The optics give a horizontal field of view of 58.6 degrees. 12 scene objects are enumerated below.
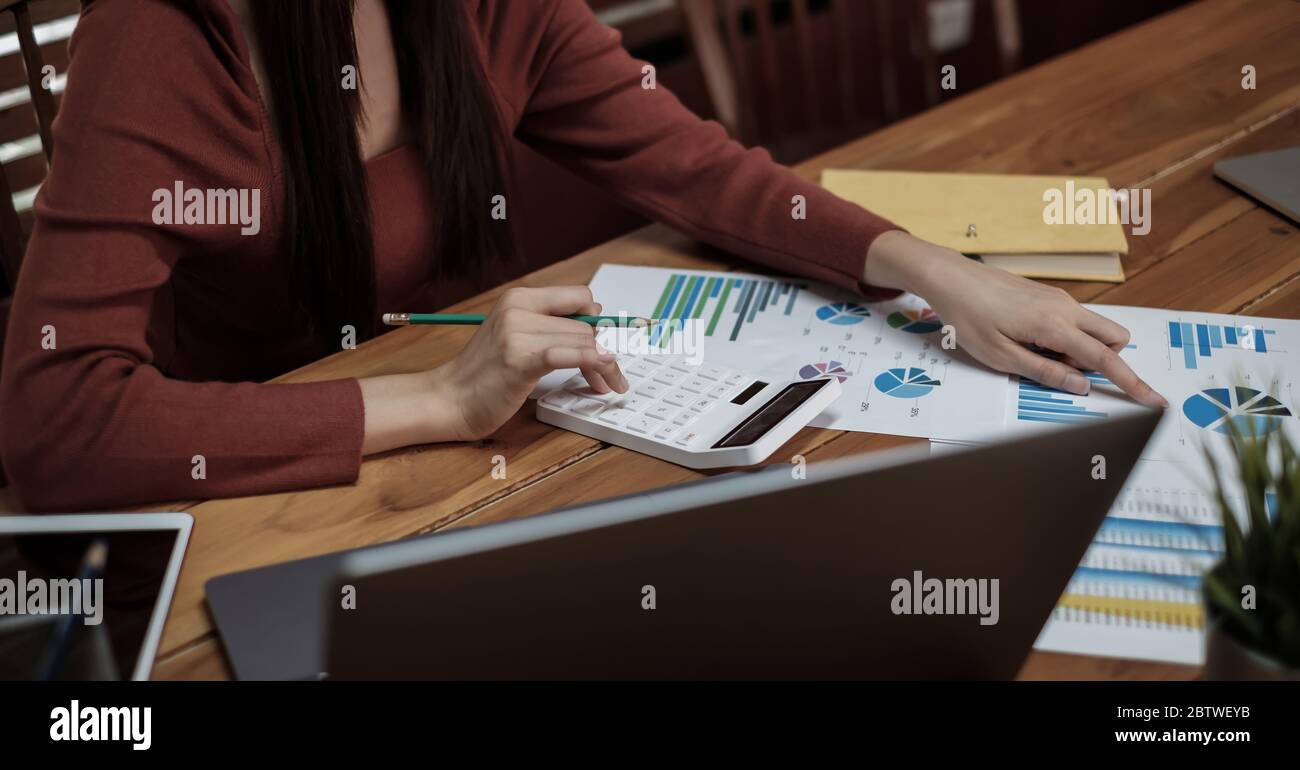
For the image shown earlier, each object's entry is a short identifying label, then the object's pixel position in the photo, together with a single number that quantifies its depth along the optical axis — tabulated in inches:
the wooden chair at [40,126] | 50.0
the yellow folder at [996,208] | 47.5
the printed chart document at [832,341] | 38.3
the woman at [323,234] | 36.1
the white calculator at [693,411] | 36.1
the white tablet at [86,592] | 29.5
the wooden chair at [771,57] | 78.2
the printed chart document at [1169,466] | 29.0
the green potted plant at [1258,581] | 22.1
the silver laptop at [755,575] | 19.9
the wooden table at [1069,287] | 34.9
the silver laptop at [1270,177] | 49.4
